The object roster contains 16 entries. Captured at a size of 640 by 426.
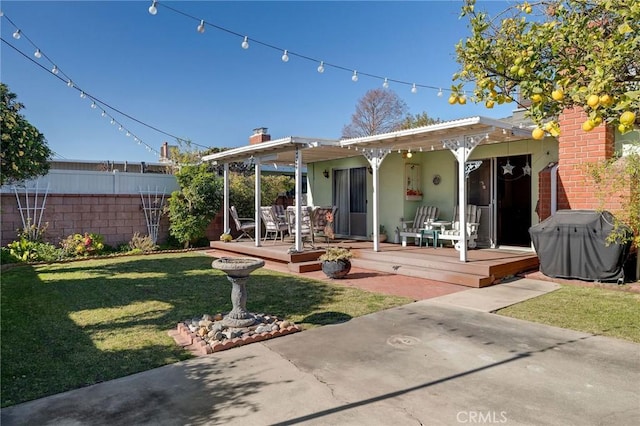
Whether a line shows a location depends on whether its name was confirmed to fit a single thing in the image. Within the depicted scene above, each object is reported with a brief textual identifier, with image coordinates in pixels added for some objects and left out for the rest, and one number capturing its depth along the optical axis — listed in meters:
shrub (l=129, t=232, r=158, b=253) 11.47
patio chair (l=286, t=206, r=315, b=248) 10.20
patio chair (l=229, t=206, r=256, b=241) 11.48
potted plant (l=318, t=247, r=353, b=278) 7.45
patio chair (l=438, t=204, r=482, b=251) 9.27
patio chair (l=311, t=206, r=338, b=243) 11.30
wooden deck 7.02
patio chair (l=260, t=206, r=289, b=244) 10.96
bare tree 29.22
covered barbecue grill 6.52
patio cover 7.29
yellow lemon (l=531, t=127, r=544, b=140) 2.44
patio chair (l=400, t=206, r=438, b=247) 10.12
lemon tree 2.04
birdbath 4.46
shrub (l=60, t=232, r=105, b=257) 10.40
